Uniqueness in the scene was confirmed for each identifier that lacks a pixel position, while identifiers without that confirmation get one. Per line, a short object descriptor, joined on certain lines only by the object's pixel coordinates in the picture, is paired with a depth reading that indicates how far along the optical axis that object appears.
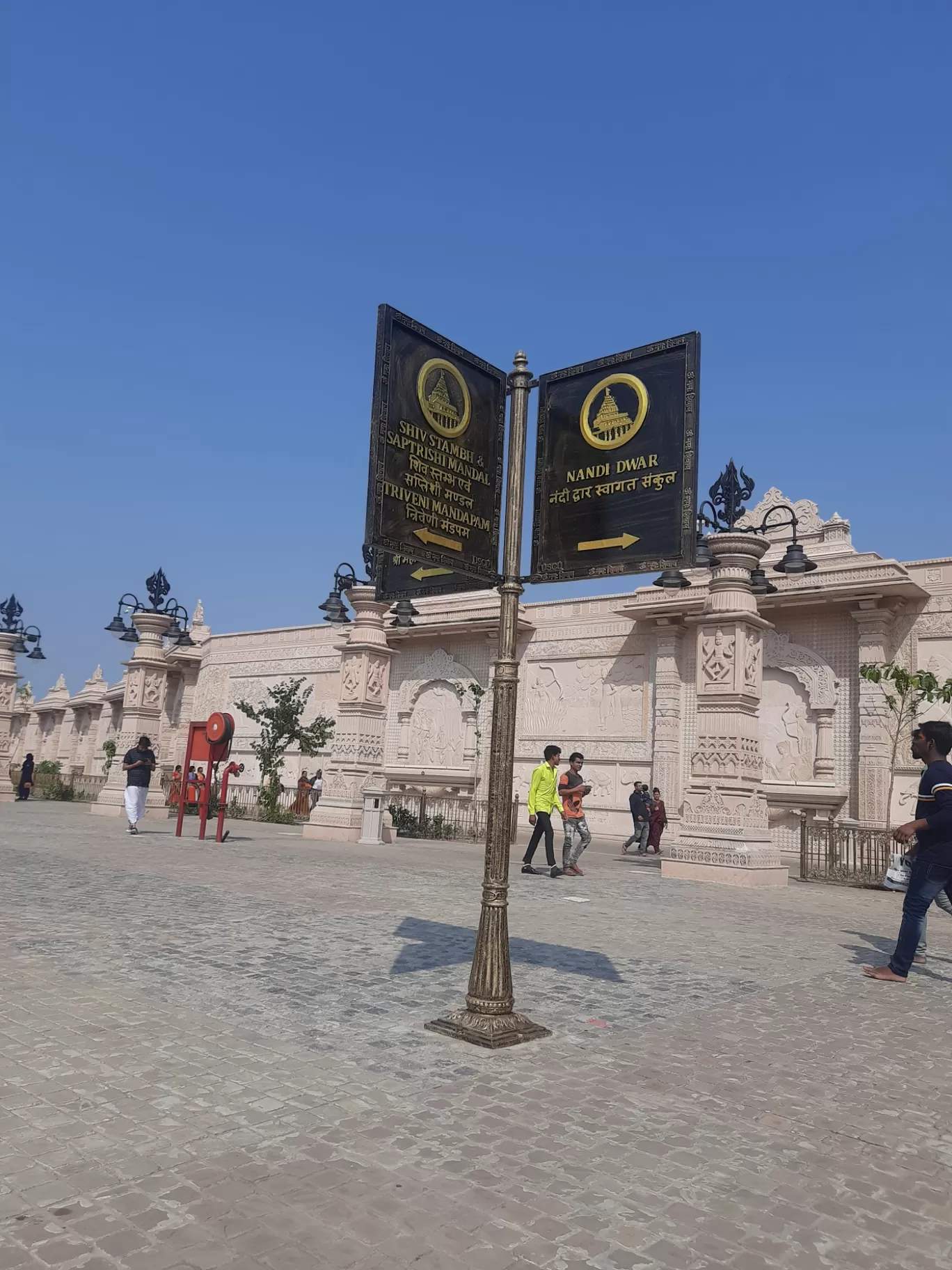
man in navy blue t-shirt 6.66
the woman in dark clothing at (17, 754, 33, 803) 27.80
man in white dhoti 17.00
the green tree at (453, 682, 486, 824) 28.62
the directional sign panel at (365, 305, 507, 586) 5.06
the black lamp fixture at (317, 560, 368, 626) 18.03
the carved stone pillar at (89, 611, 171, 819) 22.05
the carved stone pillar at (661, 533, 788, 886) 13.65
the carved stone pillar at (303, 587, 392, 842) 18.33
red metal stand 17.20
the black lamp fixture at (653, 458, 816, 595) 14.74
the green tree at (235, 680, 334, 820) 27.76
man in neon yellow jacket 13.13
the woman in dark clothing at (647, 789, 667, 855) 21.28
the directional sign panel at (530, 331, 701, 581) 5.13
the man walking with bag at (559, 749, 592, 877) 13.74
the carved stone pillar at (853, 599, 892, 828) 20.55
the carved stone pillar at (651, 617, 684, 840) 23.97
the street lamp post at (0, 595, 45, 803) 25.81
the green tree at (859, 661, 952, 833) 16.62
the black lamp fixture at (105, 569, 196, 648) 22.16
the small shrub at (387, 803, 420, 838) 22.94
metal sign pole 4.71
